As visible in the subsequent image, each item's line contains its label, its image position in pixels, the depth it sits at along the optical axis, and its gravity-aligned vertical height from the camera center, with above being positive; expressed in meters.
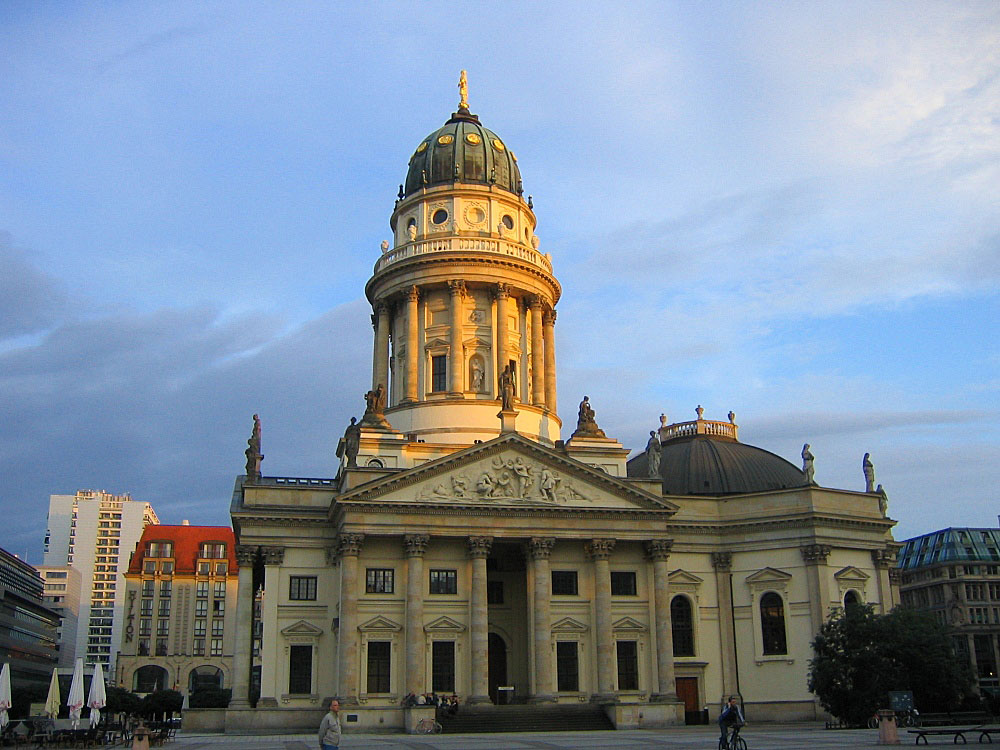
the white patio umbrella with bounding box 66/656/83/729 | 44.75 -0.80
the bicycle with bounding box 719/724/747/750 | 28.77 -2.01
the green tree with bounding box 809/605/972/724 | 45.12 -0.05
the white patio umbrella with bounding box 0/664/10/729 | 41.78 -0.60
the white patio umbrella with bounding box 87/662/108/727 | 45.19 -0.82
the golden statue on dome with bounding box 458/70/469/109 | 74.88 +40.24
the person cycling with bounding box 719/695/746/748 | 29.44 -1.38
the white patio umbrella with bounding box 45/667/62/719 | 45.91 -0.98
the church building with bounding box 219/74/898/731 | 52.28 +5.25
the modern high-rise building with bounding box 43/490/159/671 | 176.62 +21.59
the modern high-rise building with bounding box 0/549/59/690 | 114.88 +5.93
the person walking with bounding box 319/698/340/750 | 21.81 -1.21
